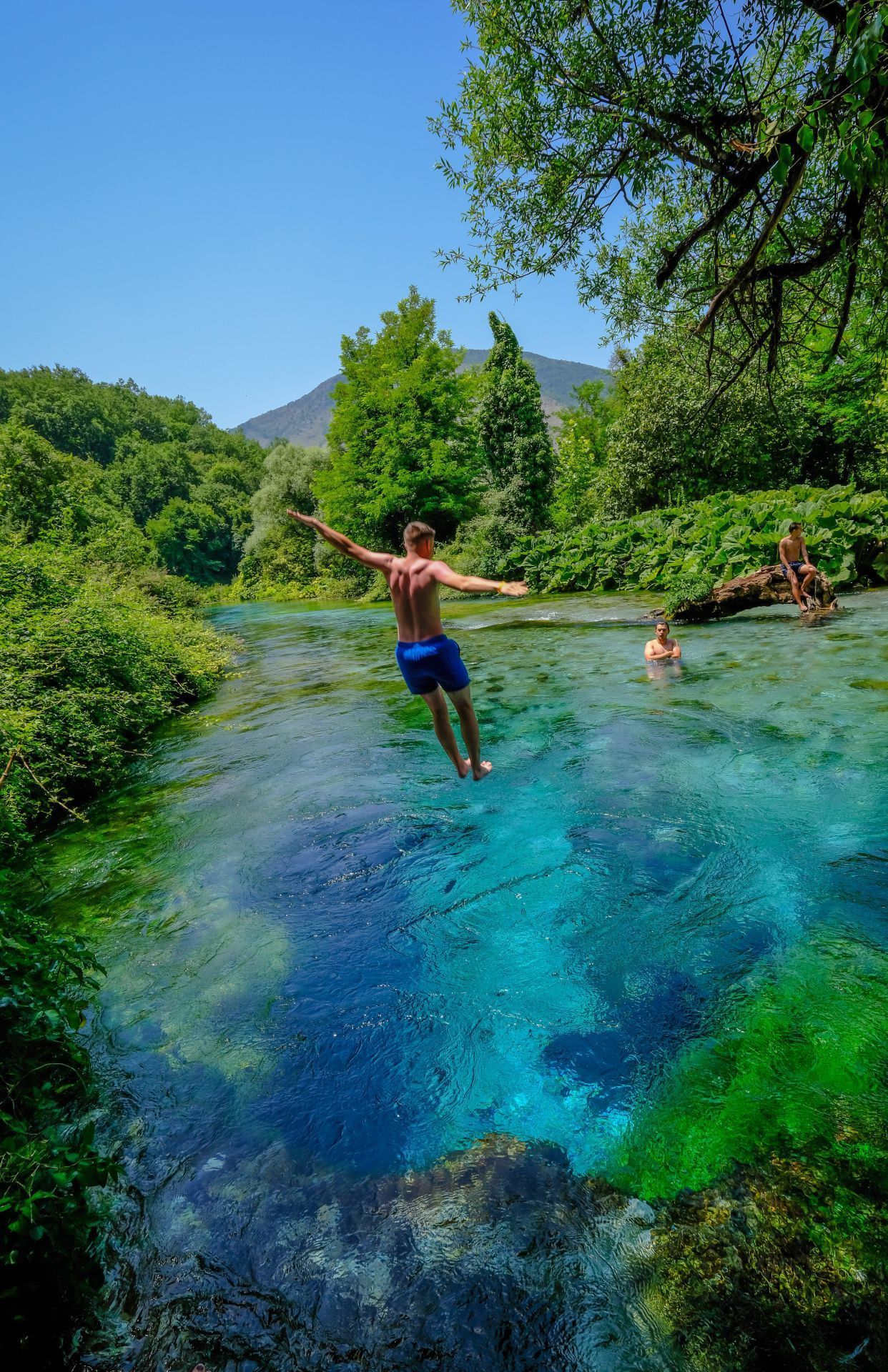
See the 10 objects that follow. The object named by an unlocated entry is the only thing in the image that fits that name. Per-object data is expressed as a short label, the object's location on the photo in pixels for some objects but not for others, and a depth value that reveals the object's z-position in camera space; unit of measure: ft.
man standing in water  41.93
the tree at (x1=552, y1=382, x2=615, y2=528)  113.39
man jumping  17.31
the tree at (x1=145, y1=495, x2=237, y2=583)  219.82
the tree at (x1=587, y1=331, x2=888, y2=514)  81.30
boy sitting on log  50.57
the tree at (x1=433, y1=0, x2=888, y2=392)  18.25
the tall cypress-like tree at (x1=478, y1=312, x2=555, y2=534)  103.14
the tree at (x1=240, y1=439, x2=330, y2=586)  179.32
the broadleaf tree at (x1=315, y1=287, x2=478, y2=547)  120.06
